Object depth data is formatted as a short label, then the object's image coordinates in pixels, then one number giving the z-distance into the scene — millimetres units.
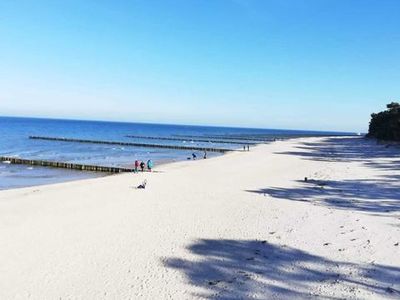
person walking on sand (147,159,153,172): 34519
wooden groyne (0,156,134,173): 37594
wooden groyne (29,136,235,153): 69562
